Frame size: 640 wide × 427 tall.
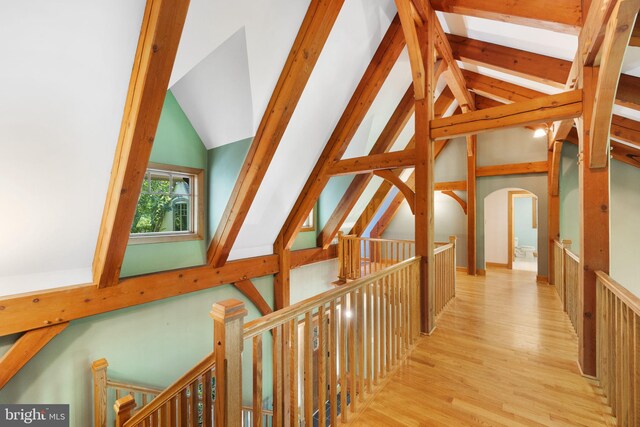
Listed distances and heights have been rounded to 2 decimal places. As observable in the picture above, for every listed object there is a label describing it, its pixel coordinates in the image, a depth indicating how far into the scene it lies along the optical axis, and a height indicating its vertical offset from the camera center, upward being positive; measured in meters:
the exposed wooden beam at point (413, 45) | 2.55 +1.80
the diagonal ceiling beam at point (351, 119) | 3.55 +1.34
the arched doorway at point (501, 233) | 6.78 -0.50
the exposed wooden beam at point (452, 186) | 6.28 +0.68
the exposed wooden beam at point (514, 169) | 5.38 +0.94
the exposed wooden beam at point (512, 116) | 2.25 +0.92
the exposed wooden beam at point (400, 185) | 3.24 +0.39
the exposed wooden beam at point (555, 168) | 4.73 +0.84
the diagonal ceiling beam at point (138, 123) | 1.56 +0.63
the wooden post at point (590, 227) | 2.12 -0.11
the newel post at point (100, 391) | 2.51 -1.64
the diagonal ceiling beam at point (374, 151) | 4.87 +1.19
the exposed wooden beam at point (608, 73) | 1.47 +0.93
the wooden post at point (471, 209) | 5.93 +0.11
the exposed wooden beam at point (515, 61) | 2.99 +1.82
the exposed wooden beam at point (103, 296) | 2.13 -0.78
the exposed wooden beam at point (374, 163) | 3.22 +0.68
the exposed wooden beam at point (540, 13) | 2.13 +1.64
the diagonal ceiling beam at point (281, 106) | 2.35 +1.05
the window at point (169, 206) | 3.00 +0.11
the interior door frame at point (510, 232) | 6.70 -0.46
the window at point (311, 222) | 5.32 -0.14
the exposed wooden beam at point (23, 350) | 2.11 -1.09
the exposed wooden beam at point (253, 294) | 3.96 -1.21
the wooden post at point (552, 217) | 5.02 -0.06
